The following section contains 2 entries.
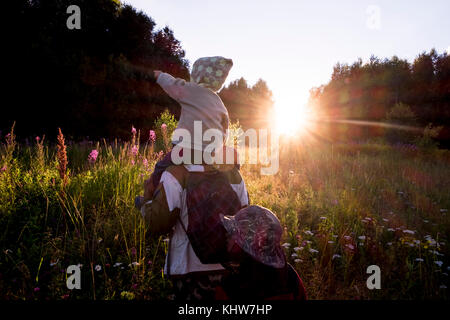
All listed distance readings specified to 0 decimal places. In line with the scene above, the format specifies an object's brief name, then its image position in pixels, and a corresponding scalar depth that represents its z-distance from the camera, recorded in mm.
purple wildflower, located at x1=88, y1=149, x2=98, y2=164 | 2918
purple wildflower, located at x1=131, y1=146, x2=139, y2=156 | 3471
